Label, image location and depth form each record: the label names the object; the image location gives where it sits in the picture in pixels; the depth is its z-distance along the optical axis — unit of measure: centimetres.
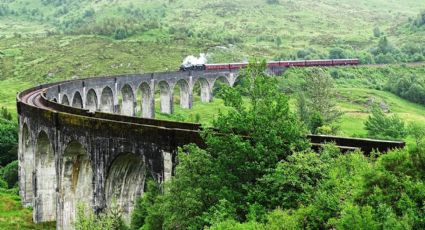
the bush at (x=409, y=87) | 10131
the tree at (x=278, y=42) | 18075
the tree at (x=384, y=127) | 6400
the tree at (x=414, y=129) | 6142
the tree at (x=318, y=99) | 6733
